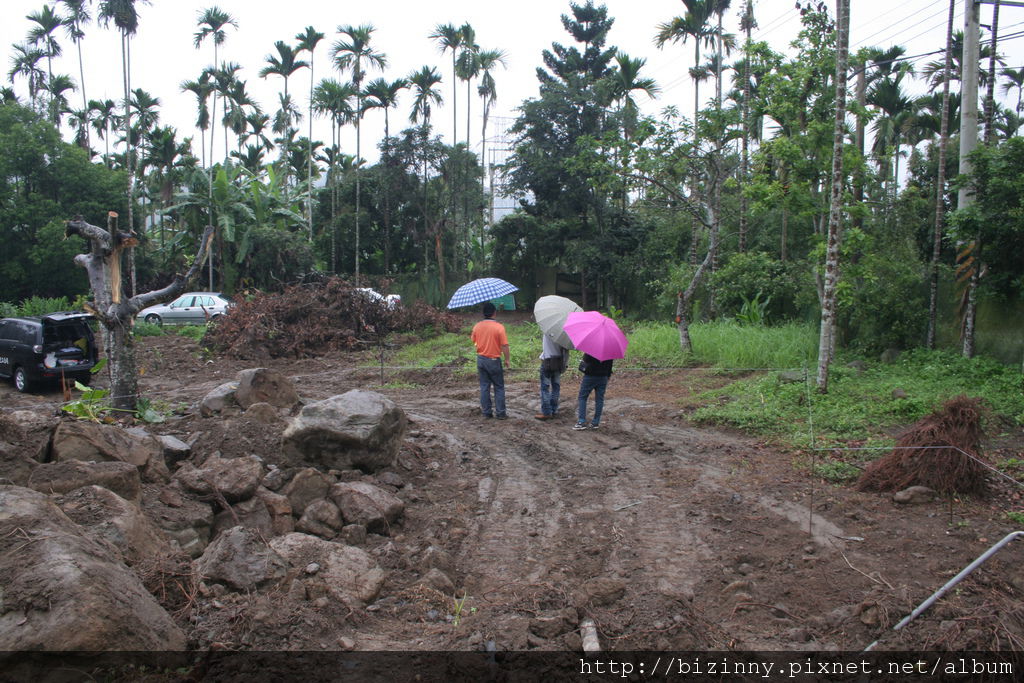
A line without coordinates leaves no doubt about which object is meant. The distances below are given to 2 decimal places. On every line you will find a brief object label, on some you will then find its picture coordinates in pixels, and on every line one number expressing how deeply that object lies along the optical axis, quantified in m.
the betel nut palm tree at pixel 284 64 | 36.00
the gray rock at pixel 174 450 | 7.18
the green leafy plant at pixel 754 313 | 16.92
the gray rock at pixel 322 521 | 5.89
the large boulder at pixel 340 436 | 7.19
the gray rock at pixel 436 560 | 5.41
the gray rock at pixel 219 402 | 9.43
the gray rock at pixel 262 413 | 8.43
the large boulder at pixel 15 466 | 5.41
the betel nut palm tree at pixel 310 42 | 34.42
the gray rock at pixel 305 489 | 6.34
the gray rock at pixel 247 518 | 5.90
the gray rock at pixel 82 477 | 5.32
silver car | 26.66
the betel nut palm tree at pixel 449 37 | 31.39
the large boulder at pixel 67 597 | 3.36
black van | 13.95
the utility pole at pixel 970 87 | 12.62
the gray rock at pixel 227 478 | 6.07
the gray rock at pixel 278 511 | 5.99
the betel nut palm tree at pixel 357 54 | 31.83
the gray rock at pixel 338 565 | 4.82
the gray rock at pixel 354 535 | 5.80
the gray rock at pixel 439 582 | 5.05
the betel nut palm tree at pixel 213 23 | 32.97
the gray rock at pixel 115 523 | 4.62
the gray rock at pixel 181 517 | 5.52
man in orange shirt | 10.09
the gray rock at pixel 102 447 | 6.12
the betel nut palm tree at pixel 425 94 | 31.41
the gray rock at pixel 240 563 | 4.64
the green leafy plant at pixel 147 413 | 8.82
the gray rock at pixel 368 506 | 6.07
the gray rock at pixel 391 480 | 7.22
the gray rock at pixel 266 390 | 9.72
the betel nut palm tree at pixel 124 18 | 23.19
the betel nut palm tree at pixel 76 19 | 26.77
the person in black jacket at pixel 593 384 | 9.37
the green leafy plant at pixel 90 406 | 7.74
